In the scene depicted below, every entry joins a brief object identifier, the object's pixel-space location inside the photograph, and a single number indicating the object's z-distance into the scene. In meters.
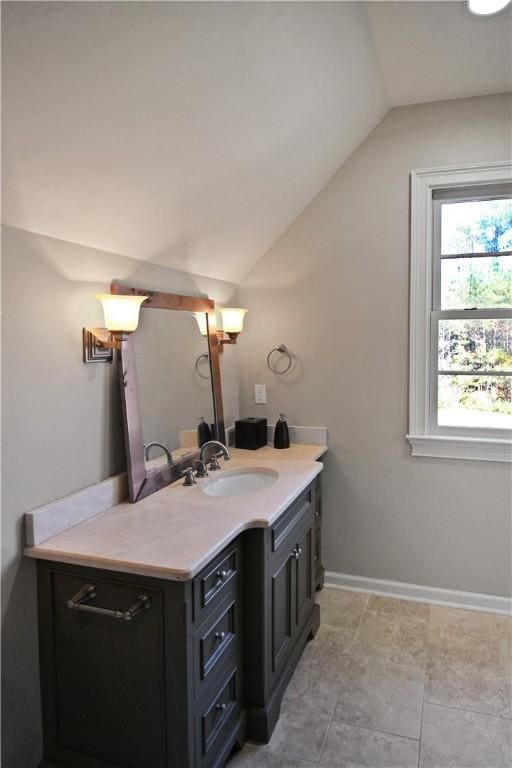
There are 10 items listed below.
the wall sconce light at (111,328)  1.89
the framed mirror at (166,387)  2.10
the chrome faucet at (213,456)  2.51
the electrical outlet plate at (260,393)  3.22
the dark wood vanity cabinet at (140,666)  1.52
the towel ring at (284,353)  3.14
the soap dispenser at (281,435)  3.04
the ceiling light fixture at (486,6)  1.92
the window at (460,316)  2.78
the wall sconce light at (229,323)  2.91
